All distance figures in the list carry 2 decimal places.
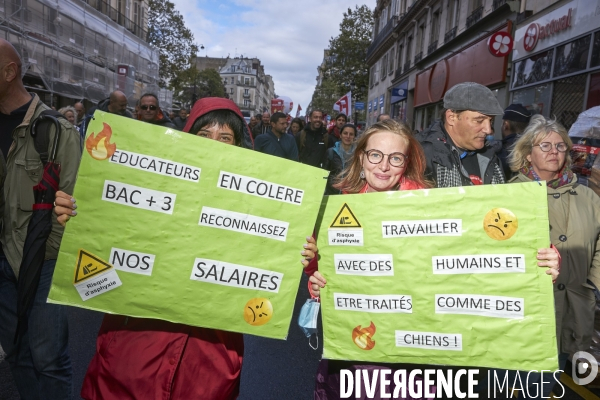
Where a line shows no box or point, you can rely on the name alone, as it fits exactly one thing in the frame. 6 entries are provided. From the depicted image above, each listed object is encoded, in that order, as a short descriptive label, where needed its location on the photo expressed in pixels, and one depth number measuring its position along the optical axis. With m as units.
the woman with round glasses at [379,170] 2.22
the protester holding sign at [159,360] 1.90
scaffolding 18.19
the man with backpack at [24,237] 2.42
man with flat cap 2.97
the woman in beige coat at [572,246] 2.85
